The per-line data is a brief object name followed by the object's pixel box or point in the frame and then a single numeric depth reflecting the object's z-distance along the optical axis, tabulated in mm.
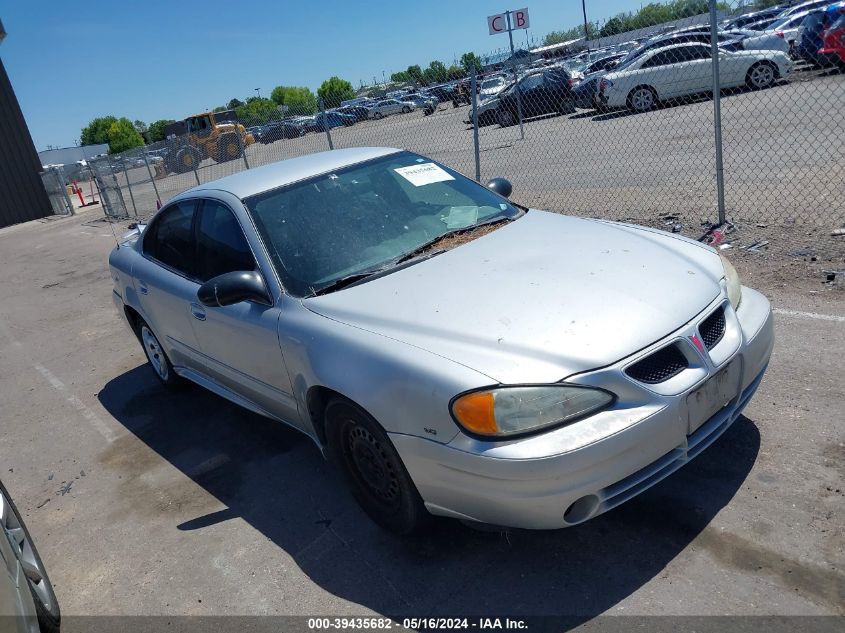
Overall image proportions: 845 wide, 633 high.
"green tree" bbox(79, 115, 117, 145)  95062
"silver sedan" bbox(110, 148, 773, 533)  2551
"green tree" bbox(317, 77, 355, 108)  90988
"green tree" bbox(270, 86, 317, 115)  101500
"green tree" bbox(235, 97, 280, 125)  75038
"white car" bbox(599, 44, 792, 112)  14727
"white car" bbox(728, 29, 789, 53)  16312
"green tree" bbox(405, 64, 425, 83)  64156
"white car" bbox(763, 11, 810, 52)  17797
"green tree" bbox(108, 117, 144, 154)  80606
